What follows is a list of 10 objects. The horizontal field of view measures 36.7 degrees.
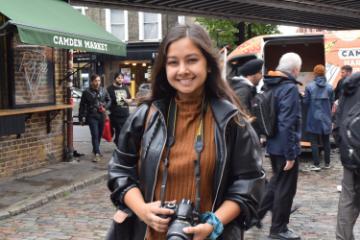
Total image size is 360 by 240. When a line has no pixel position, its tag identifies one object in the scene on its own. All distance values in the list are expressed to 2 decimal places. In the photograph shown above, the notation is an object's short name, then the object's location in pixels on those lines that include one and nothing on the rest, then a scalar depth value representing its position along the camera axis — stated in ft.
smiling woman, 7.12
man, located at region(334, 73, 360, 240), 13.99
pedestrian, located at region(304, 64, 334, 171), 32.89
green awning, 23.85
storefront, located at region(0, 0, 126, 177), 25.35
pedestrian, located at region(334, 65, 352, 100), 35.24
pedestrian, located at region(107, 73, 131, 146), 37.09
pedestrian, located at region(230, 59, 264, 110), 19.60
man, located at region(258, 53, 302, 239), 18.21
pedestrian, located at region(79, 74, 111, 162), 35.45
